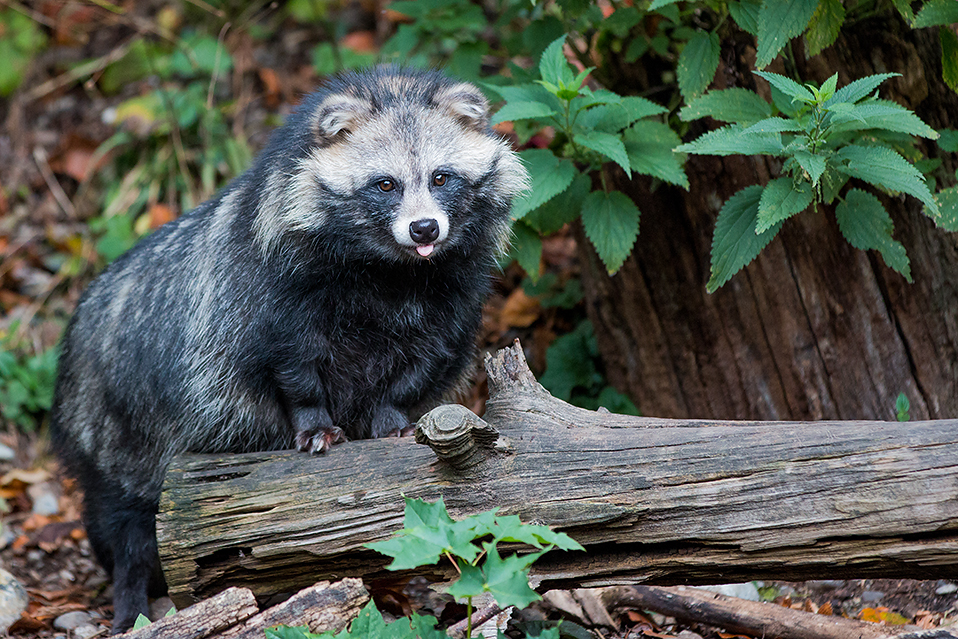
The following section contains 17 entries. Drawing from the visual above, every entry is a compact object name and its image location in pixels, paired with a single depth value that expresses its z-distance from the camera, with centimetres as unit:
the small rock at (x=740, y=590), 733
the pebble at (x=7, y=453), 1148
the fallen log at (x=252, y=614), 554
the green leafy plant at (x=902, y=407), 766
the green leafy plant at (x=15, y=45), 1492
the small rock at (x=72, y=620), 806
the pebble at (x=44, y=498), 1079
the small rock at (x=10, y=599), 769
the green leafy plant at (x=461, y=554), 474
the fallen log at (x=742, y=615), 606
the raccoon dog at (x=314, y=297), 720
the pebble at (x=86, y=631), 792
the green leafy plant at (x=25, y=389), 1179
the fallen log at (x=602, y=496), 539
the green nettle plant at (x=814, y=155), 615
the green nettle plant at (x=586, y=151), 737
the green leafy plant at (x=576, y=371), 1065
